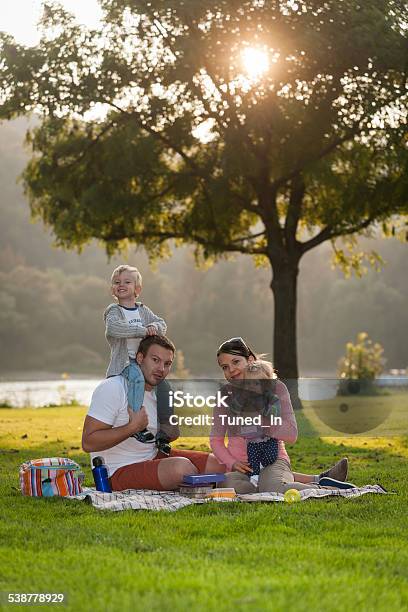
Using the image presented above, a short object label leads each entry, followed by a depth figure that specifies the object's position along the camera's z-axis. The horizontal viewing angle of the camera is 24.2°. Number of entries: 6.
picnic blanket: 6.95
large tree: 18.55
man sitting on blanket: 7.32
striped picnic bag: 7.73
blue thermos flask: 7.55
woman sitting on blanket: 7.74
